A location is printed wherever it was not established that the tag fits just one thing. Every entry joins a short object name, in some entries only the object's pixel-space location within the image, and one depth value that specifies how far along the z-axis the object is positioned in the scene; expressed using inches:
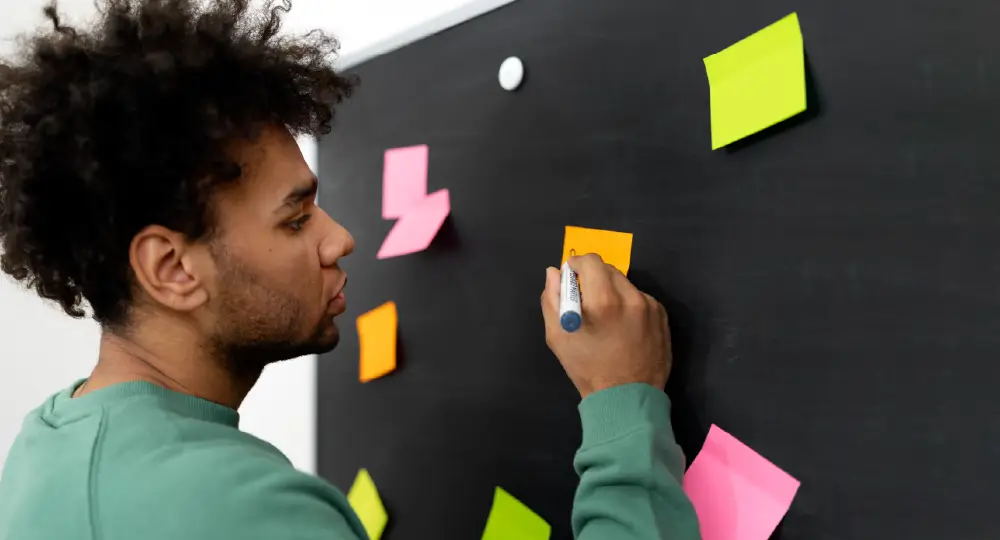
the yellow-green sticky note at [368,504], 40.4
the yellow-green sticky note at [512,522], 31.9
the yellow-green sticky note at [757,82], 24.0
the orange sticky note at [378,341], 40.0
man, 22.9
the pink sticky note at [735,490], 24.7
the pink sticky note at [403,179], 38.0
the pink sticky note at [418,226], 36.7
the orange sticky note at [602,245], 28.9
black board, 21.2
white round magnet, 32.5
